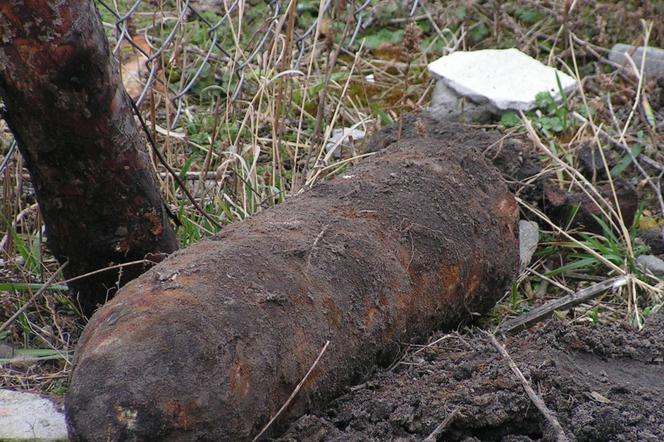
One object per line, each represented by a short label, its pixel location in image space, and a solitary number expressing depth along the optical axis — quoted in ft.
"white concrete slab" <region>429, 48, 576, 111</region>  23.46
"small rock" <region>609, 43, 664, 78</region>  25.96
